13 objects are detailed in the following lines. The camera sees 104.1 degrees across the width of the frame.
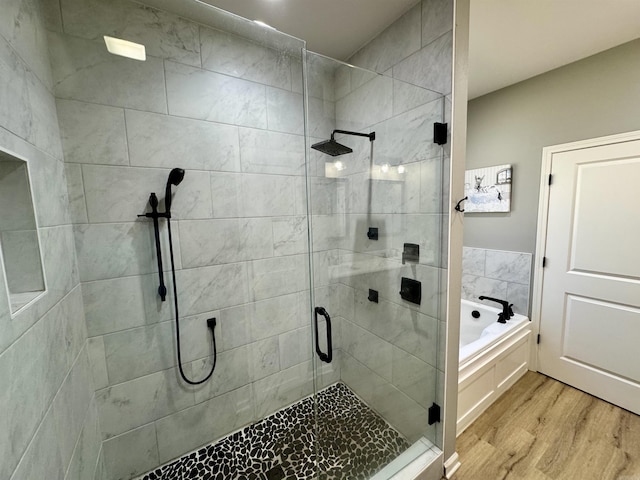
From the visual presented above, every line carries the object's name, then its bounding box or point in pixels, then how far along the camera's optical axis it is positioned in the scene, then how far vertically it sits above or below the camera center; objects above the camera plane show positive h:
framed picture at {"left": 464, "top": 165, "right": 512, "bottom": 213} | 2.43 +0.19
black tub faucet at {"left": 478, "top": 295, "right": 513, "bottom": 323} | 2.25 -0.95
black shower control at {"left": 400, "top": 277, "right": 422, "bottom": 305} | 1.51 -0.49
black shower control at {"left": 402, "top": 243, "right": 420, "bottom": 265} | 1.51 -0.26
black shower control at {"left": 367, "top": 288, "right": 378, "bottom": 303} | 1.76 -0.60
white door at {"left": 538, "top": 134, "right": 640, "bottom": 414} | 1.83 -0.55
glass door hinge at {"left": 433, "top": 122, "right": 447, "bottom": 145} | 1.28 +0.39
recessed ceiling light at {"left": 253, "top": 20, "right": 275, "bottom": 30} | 1.45 +1.11
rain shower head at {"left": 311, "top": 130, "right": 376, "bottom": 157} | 1.65 +0.44
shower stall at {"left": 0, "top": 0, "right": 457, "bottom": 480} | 1.27 -0.13
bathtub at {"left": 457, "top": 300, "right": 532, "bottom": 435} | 1.77 -1.21
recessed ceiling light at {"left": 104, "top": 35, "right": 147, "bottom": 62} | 1.25 +0.86
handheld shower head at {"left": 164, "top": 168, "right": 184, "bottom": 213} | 1.36 +0.20
